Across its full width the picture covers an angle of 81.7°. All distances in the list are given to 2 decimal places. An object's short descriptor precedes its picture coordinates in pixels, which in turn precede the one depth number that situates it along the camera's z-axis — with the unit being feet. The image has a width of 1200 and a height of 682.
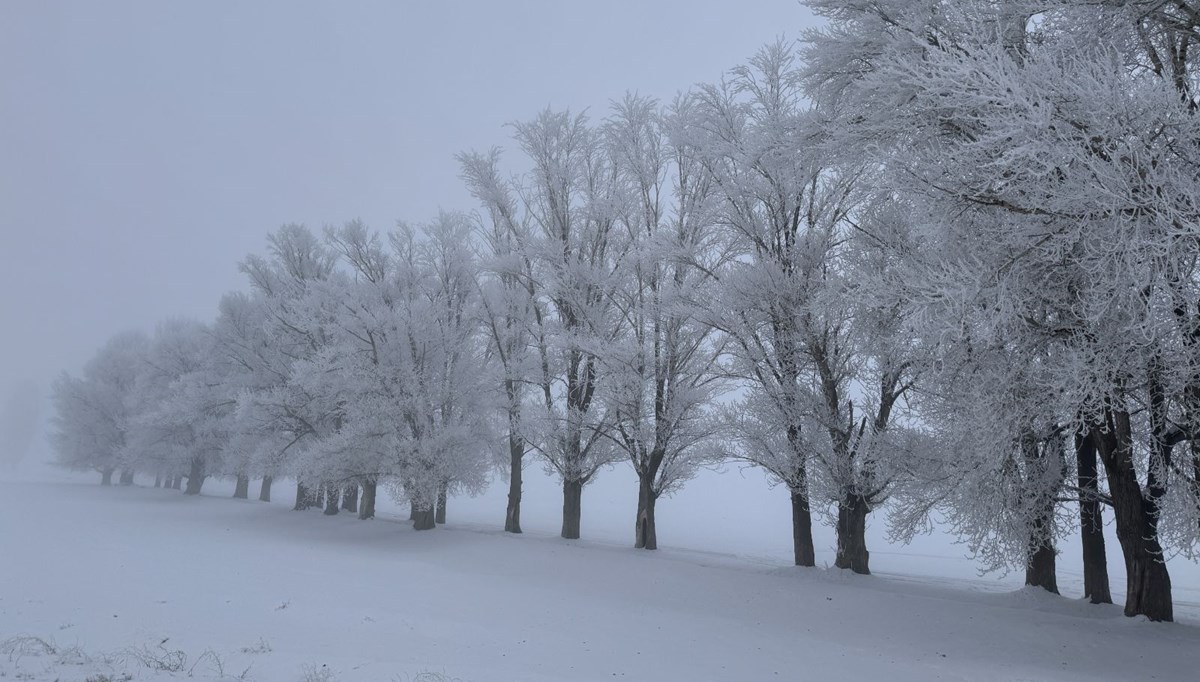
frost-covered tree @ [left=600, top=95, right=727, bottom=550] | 56.39
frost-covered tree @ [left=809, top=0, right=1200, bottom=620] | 21.91
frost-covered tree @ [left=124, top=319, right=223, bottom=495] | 104.83
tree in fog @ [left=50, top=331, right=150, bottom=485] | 149.48
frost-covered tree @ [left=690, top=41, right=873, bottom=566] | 46.01
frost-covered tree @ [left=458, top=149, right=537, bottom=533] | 72.38
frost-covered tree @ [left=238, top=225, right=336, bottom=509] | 85.40
